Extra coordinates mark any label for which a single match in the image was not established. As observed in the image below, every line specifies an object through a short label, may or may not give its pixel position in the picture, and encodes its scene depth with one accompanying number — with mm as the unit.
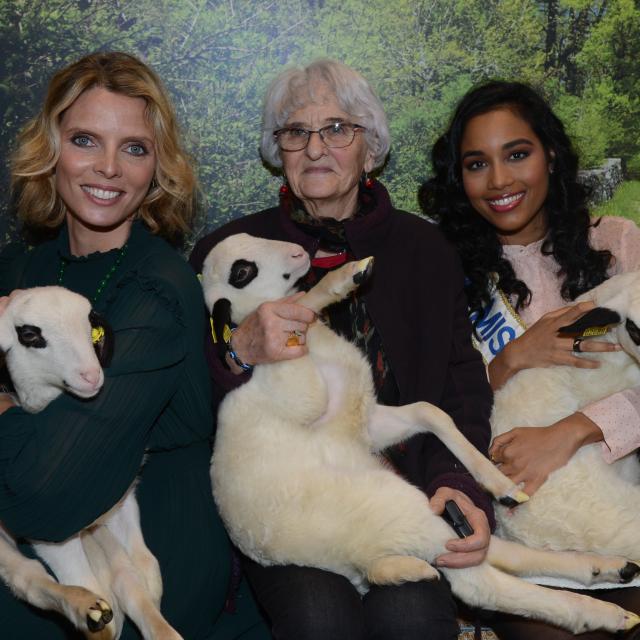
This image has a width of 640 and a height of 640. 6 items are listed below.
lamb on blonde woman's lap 2340
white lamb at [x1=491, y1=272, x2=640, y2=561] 2732
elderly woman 2928
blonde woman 2389
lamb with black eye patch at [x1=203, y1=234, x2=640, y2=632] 2410
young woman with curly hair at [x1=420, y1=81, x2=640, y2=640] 3342
